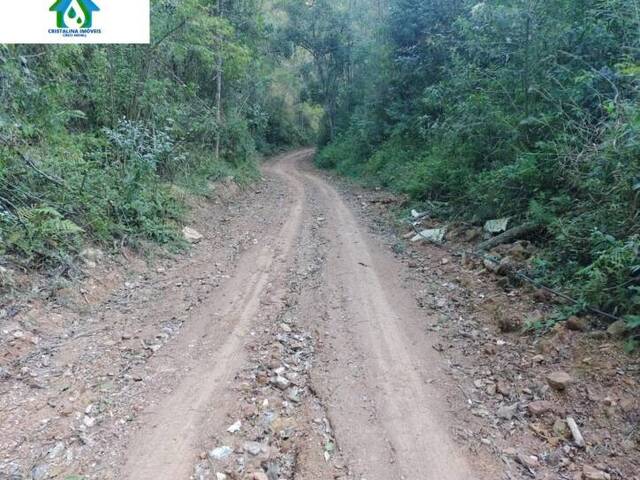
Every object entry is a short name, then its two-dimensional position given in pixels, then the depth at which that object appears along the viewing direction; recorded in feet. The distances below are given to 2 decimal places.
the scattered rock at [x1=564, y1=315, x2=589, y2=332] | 12.79
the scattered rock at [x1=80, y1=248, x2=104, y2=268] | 18.55
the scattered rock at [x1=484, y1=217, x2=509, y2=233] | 21.76
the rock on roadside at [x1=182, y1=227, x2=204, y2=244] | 25.82
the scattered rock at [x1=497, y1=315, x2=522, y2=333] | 14.32
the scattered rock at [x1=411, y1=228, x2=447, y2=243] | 25.00
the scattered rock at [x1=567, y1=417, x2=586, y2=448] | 9.46
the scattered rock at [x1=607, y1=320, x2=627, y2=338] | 11.87
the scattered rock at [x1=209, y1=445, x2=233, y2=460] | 9.23
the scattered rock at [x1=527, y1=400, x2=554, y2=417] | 10.52
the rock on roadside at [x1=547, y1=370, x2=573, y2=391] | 11.00
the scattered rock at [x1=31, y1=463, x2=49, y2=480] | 8.59
